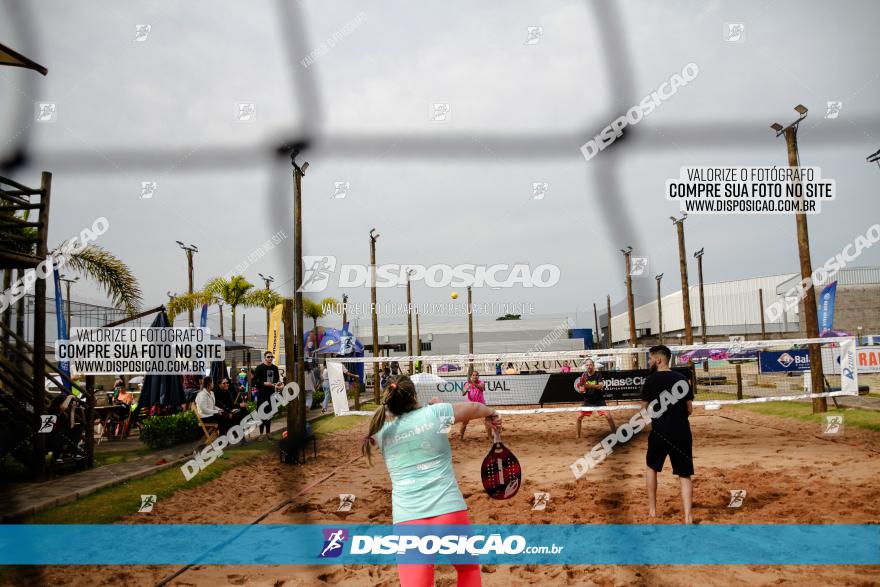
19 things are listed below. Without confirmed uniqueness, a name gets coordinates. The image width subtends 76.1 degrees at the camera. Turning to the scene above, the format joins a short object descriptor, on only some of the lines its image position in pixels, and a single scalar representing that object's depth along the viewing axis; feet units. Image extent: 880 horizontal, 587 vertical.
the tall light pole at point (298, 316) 32.73
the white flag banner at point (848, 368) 40.22
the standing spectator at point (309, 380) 46.79
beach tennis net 39.75
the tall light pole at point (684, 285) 74.38
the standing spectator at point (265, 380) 37.40
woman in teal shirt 10.05
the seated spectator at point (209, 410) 35.47
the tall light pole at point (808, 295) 44.32
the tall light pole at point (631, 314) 61.84
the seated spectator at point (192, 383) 56.36
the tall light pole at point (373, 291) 74.33
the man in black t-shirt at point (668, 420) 17.65
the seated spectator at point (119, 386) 51.53
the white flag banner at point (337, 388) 39.42
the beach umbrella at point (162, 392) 39.93
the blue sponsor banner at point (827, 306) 55.21
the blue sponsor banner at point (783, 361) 57.88
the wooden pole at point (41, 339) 27.89
